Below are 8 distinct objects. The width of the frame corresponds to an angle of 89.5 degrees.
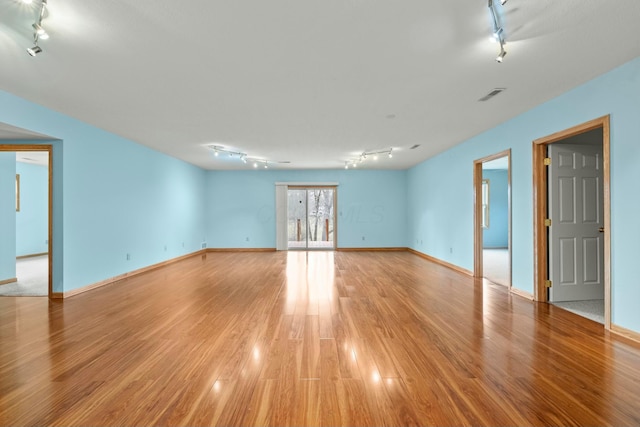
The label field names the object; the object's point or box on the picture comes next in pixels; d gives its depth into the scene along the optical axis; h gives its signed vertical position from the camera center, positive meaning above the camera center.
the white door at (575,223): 4.06 -0.10
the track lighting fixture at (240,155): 6.59 +1.37
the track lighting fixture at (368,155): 7.04 +1.38
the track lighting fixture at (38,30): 2.06 +1.25
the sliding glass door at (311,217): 9.91 -0.05
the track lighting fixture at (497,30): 2.13 +1.26
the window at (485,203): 10.80 +0.40
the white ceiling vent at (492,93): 3.50 +1.37
